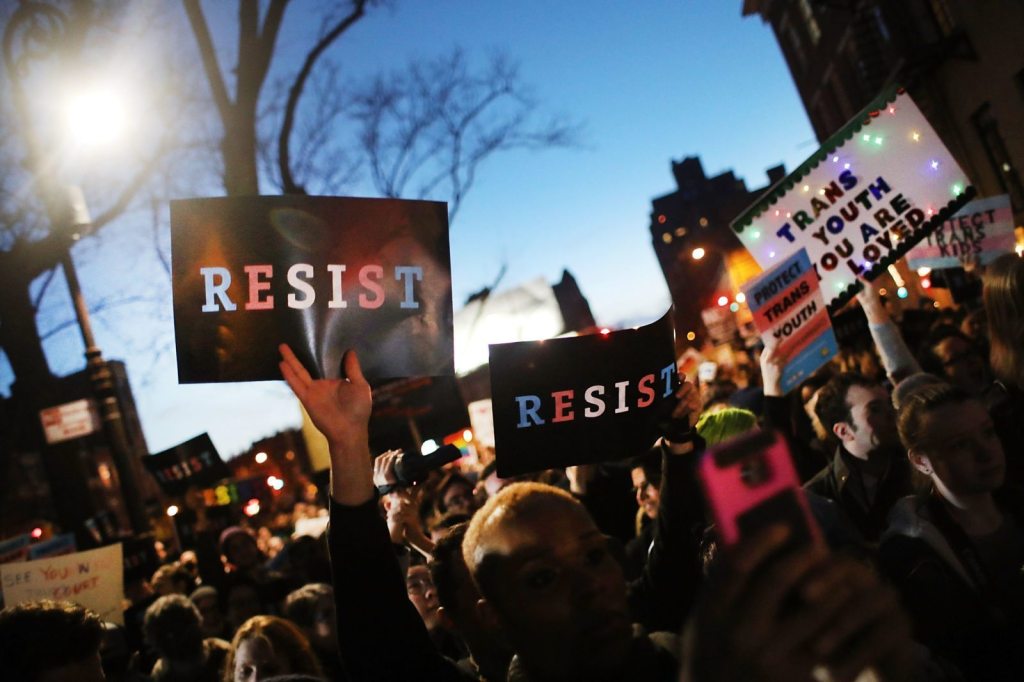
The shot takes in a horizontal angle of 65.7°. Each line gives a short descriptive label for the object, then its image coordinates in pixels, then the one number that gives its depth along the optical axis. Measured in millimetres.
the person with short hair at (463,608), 2865
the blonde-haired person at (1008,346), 3799
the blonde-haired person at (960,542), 2508
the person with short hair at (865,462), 4016
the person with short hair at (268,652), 3963
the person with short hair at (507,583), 2006
